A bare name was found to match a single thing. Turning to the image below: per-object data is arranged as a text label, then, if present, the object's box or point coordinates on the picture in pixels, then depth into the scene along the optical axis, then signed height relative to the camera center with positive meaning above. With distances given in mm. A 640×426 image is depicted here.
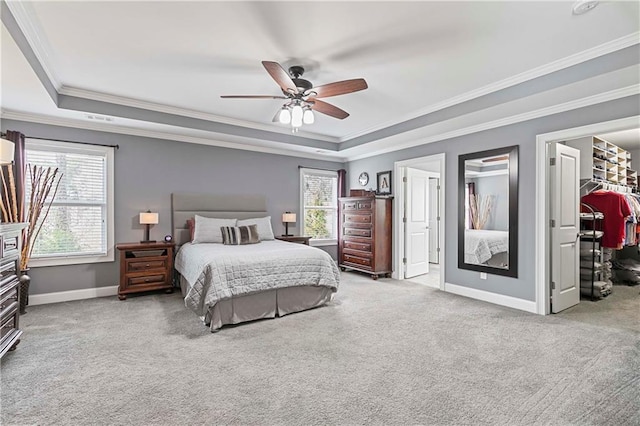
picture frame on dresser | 5938 +583
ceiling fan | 2850 +1159
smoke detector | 2149 +1425
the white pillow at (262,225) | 5137 -186
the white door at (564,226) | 3793 -164
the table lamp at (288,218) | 5926 -82
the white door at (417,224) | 5831 -200
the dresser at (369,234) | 5680 -381
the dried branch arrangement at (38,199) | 3865 +189
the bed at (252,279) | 3227 -731
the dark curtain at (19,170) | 3836 +537
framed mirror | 4082 +27
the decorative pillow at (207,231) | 4691 -254
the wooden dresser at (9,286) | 2422 -580
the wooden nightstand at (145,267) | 4285 -737
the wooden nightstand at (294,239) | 5677 -451
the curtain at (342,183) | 6789 +650
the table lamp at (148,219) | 4543 -71
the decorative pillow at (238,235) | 4578 -312
